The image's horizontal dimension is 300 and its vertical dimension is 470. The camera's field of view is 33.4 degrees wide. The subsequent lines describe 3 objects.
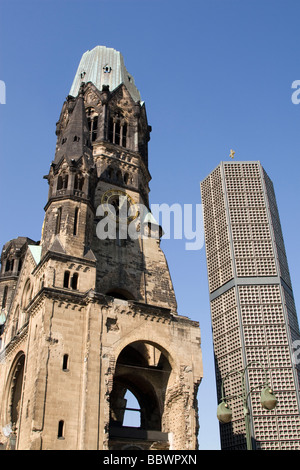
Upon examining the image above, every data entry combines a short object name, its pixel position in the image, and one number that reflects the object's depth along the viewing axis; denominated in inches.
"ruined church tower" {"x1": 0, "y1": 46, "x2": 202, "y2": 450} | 1109.1
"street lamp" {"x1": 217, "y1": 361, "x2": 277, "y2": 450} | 620.7
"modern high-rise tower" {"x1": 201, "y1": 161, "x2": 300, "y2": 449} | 1451.8
